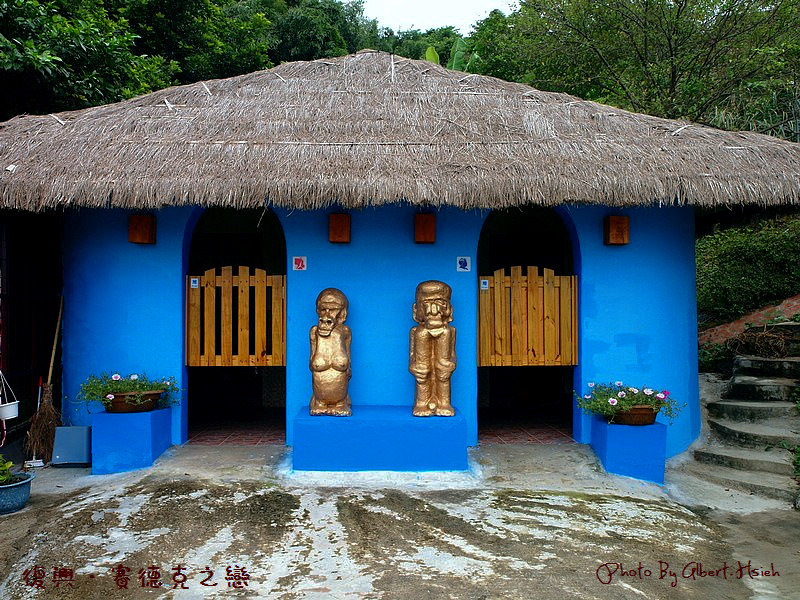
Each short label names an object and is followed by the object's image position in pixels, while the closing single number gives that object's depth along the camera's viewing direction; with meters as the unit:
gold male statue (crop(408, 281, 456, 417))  5.34
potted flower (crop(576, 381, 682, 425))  5.23
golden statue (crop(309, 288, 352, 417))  5.27
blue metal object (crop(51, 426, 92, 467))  5.40
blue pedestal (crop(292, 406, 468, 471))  5.18
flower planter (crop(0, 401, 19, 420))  4.76
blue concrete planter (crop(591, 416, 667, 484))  5.20
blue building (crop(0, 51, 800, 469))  5.22
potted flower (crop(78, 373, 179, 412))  5.30
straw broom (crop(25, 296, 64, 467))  5.48
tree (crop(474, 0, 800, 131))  10.29
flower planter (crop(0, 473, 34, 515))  4.38
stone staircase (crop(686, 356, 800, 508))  5.24
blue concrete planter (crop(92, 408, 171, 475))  5.27
